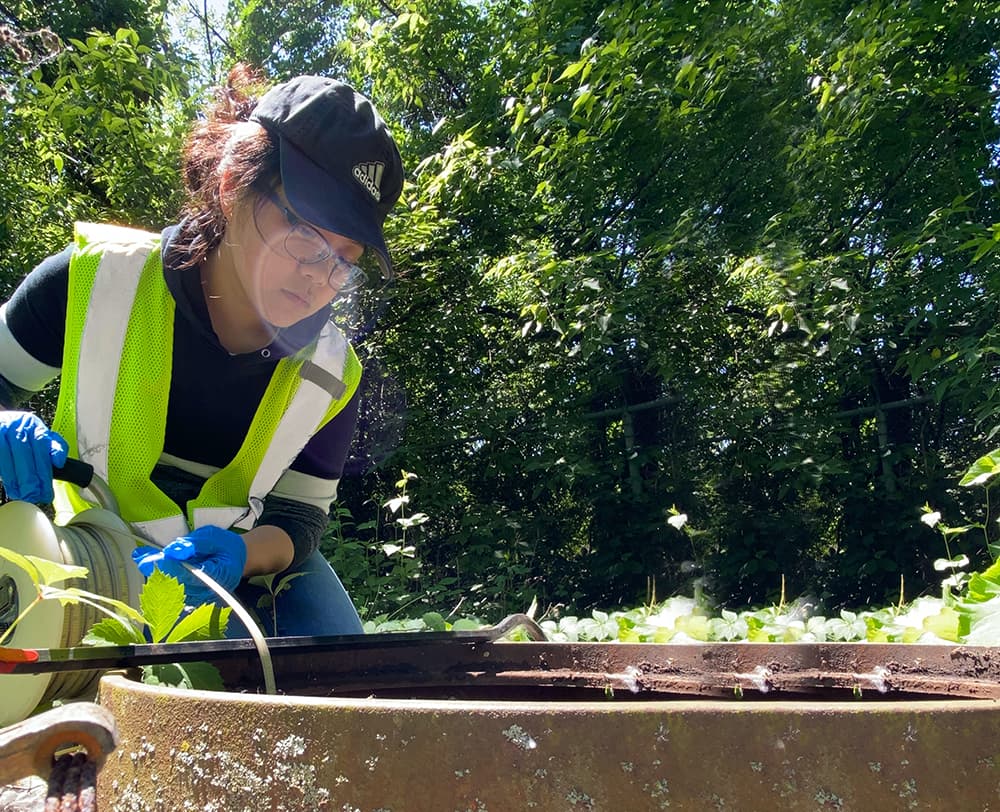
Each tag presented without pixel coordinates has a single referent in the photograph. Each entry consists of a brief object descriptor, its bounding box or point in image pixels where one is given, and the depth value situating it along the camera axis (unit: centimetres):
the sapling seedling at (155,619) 70
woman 159
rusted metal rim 45
